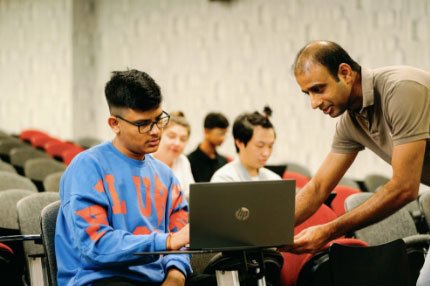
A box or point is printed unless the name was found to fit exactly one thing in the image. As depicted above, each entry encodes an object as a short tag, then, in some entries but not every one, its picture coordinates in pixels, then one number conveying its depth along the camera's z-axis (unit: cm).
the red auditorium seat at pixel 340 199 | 390
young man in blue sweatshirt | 197
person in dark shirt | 492
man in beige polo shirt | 214
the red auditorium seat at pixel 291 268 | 294
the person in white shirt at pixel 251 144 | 375
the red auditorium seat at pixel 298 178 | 481
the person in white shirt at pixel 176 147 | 418
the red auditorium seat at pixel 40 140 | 866
